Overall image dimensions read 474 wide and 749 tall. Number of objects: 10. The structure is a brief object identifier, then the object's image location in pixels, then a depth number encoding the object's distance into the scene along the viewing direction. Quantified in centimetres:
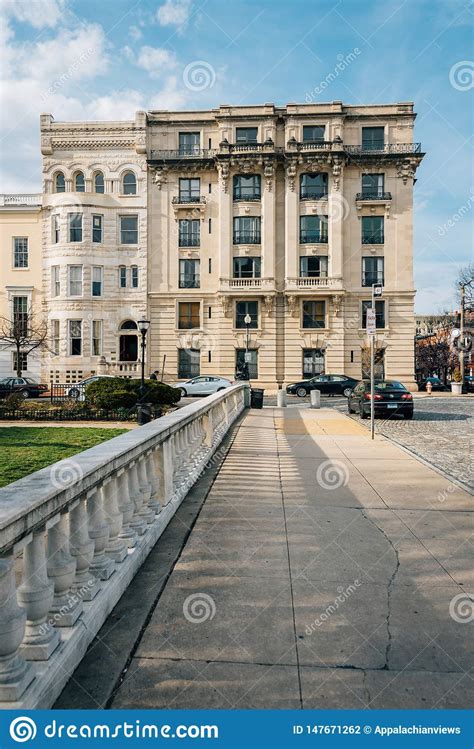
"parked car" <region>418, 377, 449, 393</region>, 4621
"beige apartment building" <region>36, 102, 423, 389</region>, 4244
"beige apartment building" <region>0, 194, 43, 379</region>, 4412
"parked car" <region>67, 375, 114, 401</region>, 2588
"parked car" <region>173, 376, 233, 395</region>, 3447
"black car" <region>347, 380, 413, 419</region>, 1962
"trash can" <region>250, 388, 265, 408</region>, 2490
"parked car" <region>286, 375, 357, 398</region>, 3528
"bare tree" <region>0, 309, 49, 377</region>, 4053
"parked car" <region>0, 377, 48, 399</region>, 3238
